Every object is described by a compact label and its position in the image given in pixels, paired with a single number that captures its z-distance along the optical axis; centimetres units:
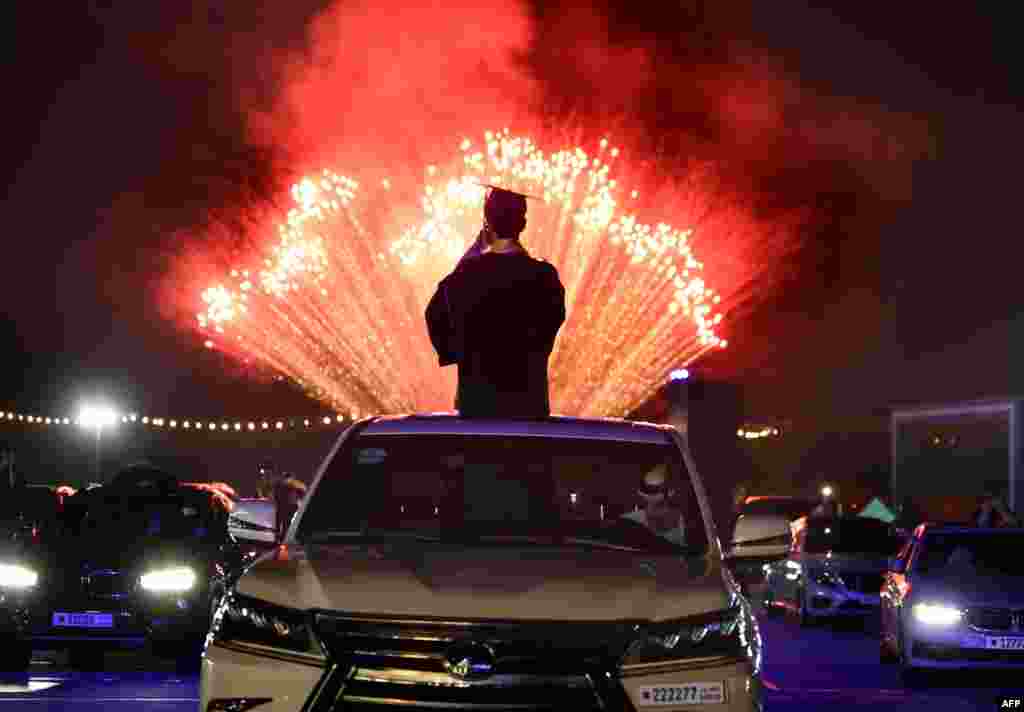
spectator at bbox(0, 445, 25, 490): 1873
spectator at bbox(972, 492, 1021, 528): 2655
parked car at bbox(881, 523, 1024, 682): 1800
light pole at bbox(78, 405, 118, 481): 5094
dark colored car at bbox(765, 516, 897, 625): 2702
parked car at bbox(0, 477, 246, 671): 1753
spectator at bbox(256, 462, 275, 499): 2918
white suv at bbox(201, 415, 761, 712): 683
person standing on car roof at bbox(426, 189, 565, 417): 1004
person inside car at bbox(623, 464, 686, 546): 912
